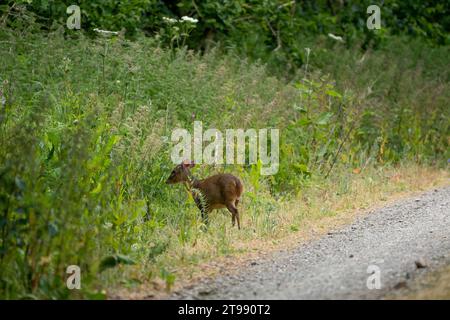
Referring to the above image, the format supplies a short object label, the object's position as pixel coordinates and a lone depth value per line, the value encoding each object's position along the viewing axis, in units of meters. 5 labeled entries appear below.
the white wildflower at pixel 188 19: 24.77
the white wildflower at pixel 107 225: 15.23
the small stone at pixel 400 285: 13.12
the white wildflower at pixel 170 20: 25.01
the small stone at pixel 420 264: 14.29
